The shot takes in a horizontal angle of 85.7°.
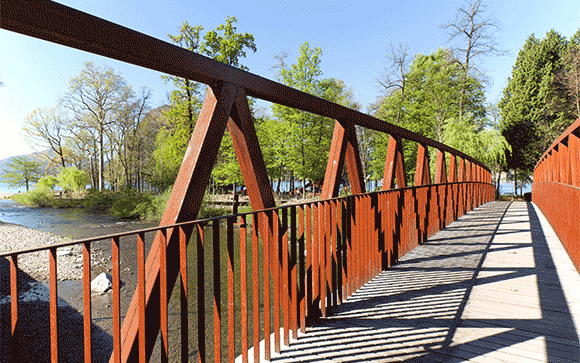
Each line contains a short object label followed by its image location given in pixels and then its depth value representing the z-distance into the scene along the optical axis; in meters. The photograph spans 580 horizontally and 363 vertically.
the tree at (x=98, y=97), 26.50
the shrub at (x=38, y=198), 29.78
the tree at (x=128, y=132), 29.83
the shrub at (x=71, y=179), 32.66
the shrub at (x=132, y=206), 22.20
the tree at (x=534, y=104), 28.50
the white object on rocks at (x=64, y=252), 13.25
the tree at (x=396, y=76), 22.95
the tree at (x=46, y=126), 30.06
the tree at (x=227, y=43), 18.38
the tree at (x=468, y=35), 20.98
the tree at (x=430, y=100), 23.78
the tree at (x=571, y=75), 23.25
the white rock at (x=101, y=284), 9.34
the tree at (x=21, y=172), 41.22
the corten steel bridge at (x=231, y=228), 1.22
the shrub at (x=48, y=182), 32.79
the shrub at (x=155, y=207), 20.48
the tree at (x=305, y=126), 20.17
